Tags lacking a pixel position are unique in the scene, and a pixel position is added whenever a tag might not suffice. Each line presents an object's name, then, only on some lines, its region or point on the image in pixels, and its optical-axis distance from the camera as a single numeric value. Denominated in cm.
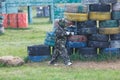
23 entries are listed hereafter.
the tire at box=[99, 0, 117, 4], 1523
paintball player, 1401
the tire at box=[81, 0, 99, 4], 1568
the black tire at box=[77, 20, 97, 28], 1523
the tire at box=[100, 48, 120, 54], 1512
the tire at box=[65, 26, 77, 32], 1533
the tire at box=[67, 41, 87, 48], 1505
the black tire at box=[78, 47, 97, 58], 1491
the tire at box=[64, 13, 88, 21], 1509
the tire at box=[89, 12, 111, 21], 1516
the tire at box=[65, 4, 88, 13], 1530
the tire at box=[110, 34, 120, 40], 1523
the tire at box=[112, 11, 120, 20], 1517
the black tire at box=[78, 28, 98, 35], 1510
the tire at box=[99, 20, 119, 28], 1516
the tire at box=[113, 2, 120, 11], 1521
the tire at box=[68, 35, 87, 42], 1503
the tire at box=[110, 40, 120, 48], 1513
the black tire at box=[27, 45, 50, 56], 1494
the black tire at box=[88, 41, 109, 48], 1499
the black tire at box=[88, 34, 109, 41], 1501
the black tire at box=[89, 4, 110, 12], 1527
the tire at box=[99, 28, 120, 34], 1507
